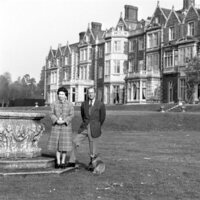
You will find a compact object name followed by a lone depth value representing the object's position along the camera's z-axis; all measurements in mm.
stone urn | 9789
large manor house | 46062
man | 9758
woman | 9547
